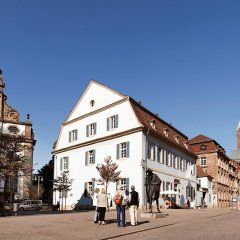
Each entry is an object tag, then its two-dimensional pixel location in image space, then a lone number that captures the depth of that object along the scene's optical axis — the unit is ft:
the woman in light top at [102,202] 38.24
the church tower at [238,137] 301.56
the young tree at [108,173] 80.94
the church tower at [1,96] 138.65
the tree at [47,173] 176.50
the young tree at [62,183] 96.12
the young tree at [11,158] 55.27
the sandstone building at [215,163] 162.70
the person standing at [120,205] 37.32
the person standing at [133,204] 38.51
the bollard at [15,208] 58.70
